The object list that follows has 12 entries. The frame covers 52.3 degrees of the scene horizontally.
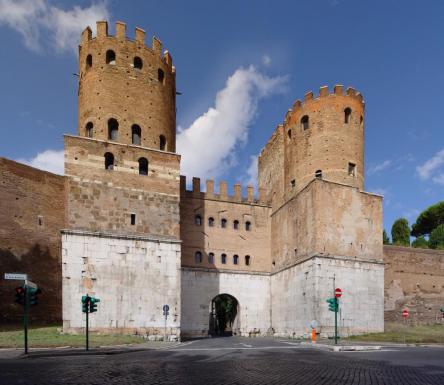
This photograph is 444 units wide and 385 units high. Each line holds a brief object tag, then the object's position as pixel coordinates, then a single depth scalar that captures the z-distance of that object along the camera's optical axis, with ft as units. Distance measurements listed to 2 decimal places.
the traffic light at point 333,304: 57.47
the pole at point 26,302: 43.24
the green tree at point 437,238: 139.25
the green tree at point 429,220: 168.96
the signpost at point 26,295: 44.75
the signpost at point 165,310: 70.28
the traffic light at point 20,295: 45.01
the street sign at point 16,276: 43.27
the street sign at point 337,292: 60.03
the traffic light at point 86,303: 50.50
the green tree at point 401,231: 149.76
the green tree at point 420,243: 137.22
